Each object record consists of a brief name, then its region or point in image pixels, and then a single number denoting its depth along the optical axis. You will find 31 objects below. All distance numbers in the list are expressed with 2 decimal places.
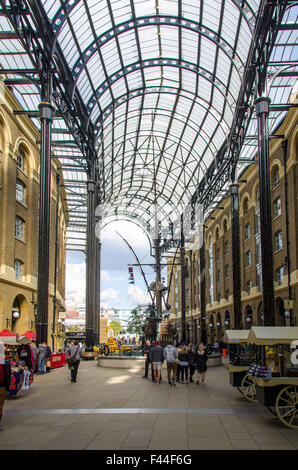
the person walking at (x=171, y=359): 16.67
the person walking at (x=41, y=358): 20.67
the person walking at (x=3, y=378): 9.28
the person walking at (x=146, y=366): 18.91
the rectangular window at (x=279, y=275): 33.76
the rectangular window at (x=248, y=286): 44.09
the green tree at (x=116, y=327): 167.40
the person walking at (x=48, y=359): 21.80
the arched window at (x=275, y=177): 34.97
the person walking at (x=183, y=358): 17.97
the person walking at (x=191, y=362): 18.16
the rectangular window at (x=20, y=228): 30.47
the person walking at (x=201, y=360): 17.45
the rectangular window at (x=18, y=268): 30.23
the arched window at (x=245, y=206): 45.16
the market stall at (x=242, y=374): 12.85
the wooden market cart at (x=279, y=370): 9.62
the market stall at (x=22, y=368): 13.20
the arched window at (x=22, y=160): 30.90
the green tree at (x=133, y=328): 113.59
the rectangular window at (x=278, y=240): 34.59
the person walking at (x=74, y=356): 17.52
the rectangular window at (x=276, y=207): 34.75
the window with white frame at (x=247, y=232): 44.94
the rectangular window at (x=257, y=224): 41.80
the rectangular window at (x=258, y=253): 41.31
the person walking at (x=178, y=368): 18.20
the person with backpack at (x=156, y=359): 16.80
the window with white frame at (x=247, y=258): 44.53
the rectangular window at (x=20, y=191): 30.43
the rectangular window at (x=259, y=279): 41.10
